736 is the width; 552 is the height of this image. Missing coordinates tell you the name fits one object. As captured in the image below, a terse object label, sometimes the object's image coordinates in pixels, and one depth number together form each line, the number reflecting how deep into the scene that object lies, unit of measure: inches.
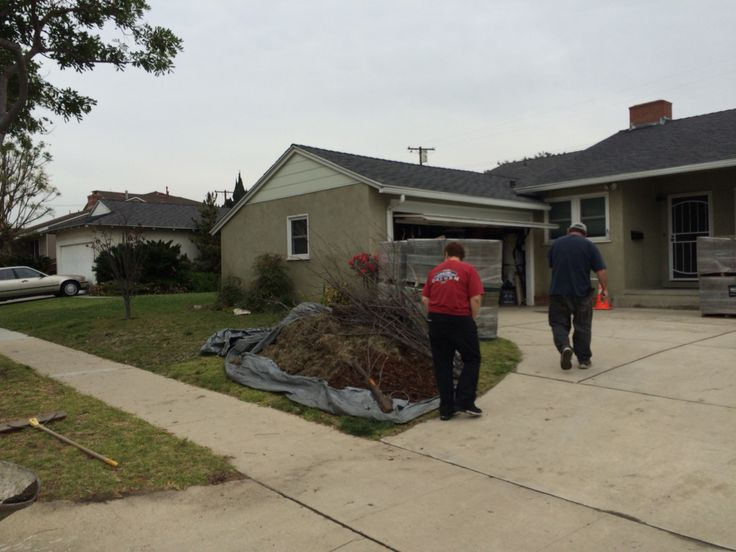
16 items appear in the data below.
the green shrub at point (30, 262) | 1165.1
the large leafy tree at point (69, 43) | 349.7
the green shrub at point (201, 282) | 964.6
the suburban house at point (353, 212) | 520.7
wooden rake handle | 182.1
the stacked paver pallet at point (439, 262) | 358.3
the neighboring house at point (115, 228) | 1027.9
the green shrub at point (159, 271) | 910.4
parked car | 869.2
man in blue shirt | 273.3
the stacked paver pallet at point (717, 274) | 428.5
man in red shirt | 215.3
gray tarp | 227.9
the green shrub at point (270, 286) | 577.6
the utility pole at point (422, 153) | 1749.5
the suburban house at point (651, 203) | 553.9
